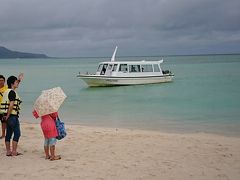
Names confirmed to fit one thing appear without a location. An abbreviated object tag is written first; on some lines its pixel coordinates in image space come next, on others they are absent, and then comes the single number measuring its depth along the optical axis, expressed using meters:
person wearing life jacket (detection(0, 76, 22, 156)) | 6.37
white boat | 27.52
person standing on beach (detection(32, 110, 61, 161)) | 6.33
